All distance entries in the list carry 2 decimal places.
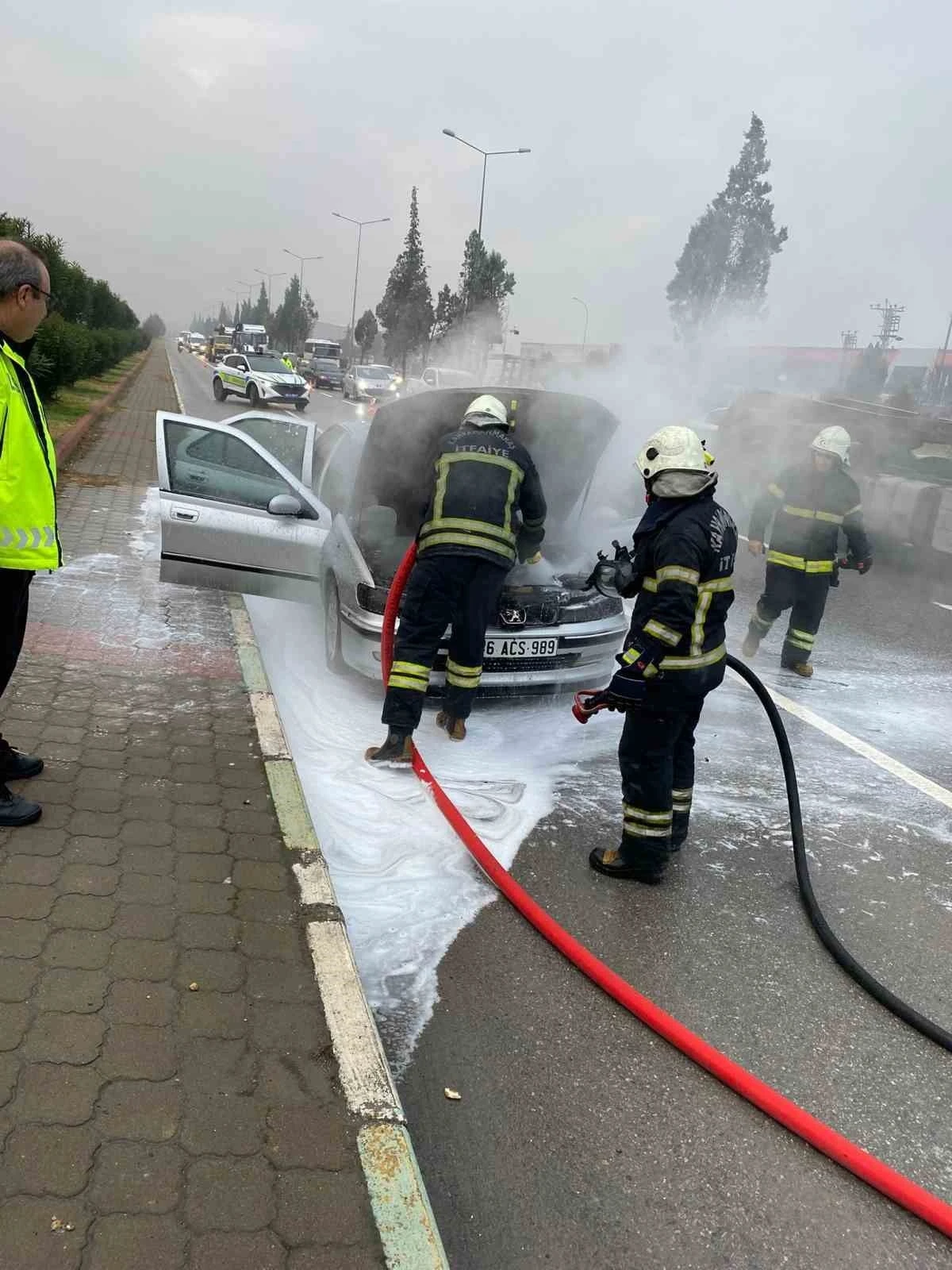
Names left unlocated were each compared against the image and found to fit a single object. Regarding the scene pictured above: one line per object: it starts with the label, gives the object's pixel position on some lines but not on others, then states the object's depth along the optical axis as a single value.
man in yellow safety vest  2.94
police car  27.88
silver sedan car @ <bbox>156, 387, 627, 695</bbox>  5.05
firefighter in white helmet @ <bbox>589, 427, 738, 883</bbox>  3.43
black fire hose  2.89
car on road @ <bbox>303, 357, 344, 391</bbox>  43.72
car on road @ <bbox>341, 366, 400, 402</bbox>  35.75
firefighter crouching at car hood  4.45
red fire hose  2.24
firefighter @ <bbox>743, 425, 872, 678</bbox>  6.45
